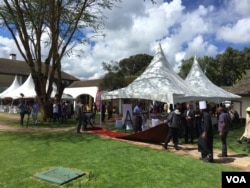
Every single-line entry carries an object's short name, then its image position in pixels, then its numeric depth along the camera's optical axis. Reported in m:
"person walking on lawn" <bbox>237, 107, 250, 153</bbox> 7.73
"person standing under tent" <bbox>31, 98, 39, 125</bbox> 12.58
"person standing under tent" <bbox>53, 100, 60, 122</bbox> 13.95
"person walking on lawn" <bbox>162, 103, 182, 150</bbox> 7.67
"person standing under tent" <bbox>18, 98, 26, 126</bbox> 12.16
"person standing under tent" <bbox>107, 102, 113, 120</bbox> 16.94
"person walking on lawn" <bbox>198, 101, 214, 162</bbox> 6.51
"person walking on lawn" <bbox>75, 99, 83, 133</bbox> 10.12
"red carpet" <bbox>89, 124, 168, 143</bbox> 8.60
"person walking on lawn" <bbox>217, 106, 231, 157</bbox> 7.27
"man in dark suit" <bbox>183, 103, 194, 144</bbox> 9.18
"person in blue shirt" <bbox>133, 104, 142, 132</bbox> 10.40
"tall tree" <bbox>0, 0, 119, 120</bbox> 12.82
